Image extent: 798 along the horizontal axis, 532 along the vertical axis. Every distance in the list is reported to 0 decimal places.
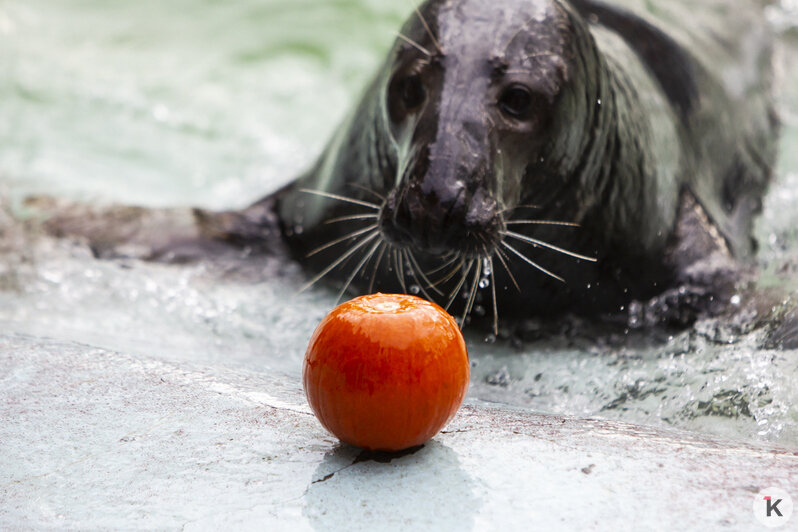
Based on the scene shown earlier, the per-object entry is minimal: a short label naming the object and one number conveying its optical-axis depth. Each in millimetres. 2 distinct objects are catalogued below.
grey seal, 4888
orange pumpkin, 4576
